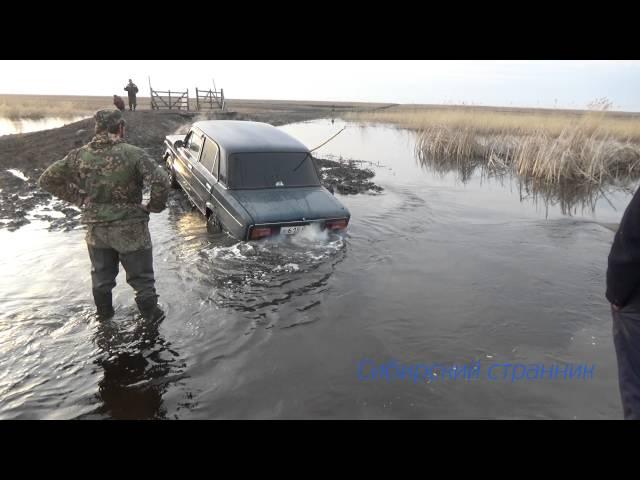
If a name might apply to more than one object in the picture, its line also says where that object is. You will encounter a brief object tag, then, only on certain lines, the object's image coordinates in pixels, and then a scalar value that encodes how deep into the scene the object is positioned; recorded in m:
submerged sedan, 5.88
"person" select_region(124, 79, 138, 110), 20.20
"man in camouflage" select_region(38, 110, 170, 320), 3.74
